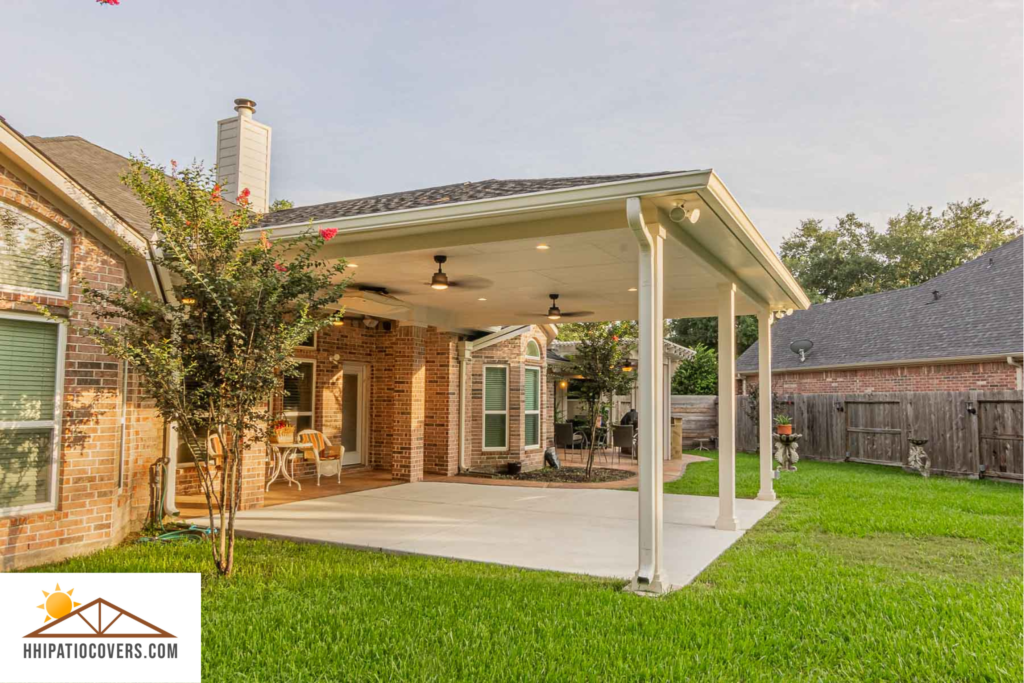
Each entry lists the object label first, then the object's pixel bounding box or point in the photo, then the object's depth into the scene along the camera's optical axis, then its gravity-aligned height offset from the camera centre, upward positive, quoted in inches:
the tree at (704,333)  1191.6 +117.4
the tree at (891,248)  1099.3 +265.4
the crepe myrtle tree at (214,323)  180.9 +19.7
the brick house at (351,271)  191.2 +51.0
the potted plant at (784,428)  525.0 -27.9
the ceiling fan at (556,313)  376.0 +51.3
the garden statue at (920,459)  502.0 -49.9
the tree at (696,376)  975.6 +26.8
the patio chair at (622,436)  569.6 -37.5
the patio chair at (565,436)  570.8 -37.3
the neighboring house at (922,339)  540.1 +53.3
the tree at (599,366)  462.3 +19.6
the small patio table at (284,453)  367.6 -36.1
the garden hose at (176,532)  235.0 -52.7
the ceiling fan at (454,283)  265.9 +54.7
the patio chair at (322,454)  387.9 -38.3
